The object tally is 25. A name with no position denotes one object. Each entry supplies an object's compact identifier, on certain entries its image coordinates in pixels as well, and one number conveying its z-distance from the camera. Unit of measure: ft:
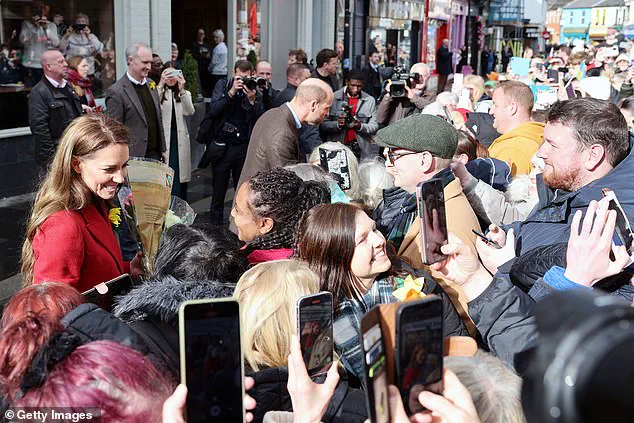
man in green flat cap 11.84
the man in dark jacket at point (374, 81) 44.09
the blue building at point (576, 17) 231.71
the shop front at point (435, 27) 82.23
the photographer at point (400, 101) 26.39
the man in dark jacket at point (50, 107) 21.74
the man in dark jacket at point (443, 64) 73.36
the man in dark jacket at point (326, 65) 31.19
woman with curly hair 10.43
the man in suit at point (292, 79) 26.84
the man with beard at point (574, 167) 9.81
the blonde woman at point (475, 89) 30.24
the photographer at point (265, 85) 26.27
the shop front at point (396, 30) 66.69
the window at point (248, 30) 43.37
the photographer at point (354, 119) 24.68
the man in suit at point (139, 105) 21.72
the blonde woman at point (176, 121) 24.02
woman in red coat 9.11
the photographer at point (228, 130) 24.00
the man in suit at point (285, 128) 17.00
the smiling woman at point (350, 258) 8.53
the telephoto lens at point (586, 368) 2.75
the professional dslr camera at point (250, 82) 24.02
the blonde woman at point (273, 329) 6.56
